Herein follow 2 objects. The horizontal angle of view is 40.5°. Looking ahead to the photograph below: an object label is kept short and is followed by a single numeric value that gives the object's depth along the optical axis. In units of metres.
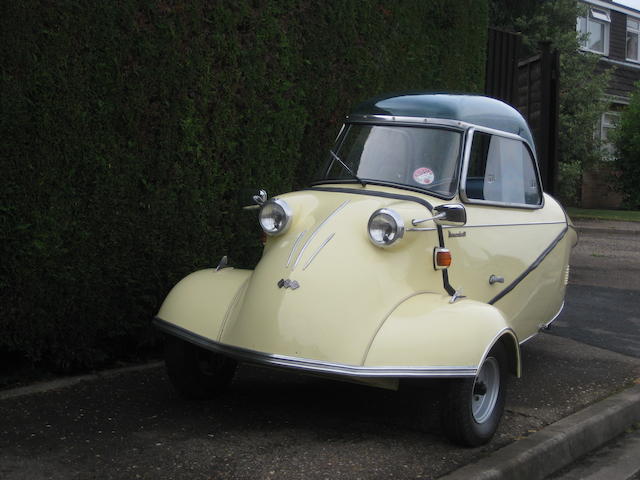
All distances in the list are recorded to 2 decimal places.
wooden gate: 11.60
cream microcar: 4.58
